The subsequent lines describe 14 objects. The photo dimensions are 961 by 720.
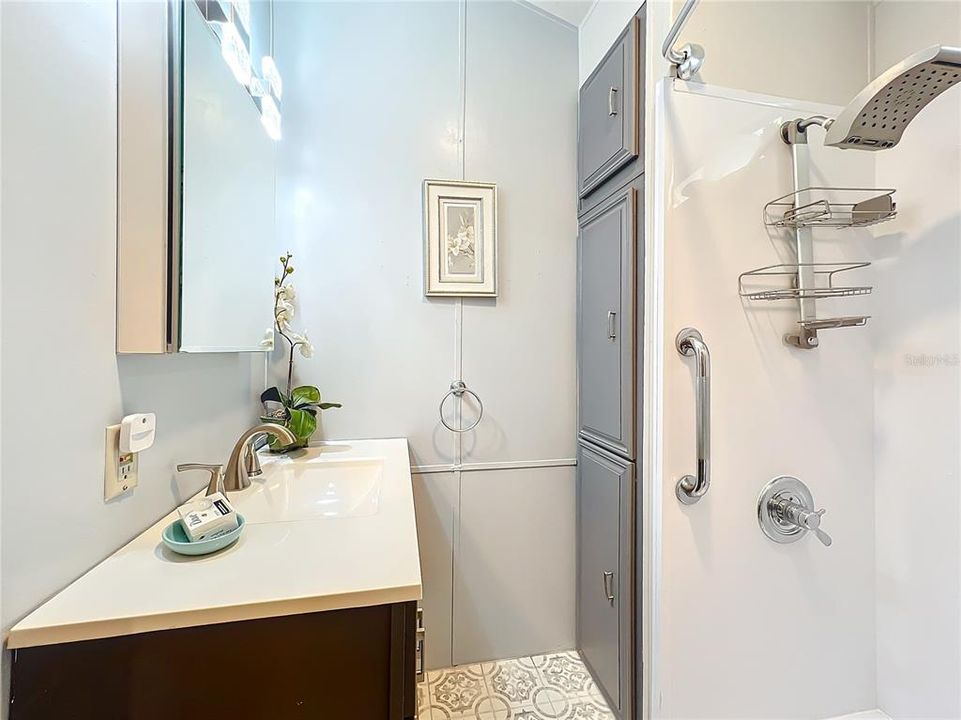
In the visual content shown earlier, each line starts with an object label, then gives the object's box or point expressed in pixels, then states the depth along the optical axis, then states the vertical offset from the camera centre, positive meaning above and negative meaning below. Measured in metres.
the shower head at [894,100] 0.85 +0.57
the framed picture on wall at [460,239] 1.69 +0.49
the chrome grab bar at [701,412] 1.15 -0.13
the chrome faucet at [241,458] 1.14 -0.25
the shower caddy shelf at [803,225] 1.22 +0.40
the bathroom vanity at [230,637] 0.60 -0.40
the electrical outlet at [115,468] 0.76 -0.19
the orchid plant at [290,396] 1.49 -0.12
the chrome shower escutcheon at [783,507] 1.24 -0.41
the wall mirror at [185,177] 0.80 +0.40
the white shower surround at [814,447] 1.21 -0.25
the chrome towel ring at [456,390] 1.73 -0.11
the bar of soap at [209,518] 0.78 -0.29
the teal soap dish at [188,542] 0.76 -0.32
